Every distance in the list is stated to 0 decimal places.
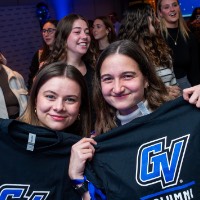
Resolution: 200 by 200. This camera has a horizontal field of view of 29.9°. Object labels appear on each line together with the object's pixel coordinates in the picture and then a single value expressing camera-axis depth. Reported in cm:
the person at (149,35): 287
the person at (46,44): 445
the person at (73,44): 314
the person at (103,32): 490
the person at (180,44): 338
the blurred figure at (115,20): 818
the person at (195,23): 471
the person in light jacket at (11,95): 296
